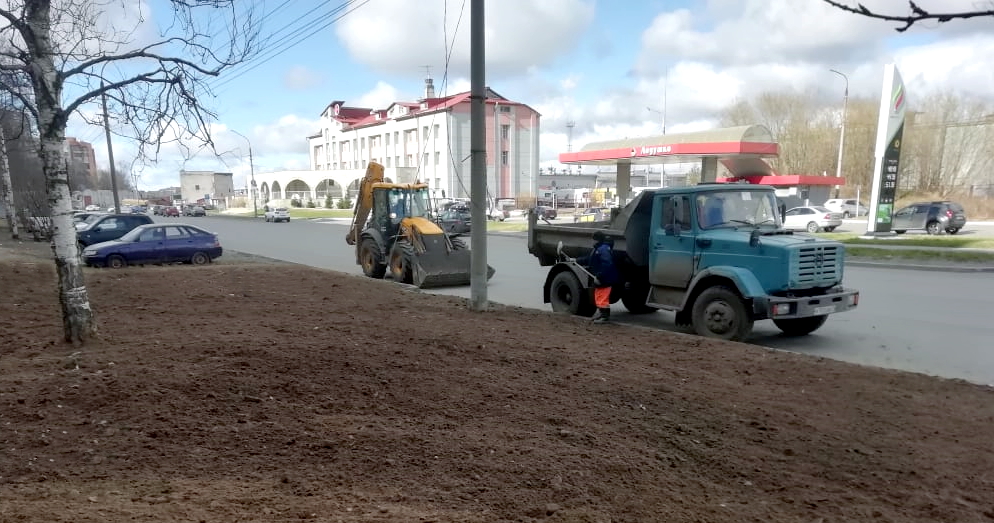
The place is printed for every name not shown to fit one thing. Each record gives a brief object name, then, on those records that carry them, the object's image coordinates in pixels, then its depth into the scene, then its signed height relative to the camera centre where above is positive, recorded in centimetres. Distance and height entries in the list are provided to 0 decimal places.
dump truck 809 -107
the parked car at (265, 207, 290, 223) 5433 -209
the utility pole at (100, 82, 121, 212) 3272 +89
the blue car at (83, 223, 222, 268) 1827 -169
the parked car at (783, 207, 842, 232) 3234 -160
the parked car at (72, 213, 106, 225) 2787 -113
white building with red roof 6800 +559
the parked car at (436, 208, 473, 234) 3038 -153
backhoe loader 1471 -125
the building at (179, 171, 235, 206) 11344 +118
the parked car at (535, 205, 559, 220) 4663 -174
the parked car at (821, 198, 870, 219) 4378 -138
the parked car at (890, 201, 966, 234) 2927 -143
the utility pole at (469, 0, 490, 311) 996 +54
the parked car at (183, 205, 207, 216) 7138 -216
